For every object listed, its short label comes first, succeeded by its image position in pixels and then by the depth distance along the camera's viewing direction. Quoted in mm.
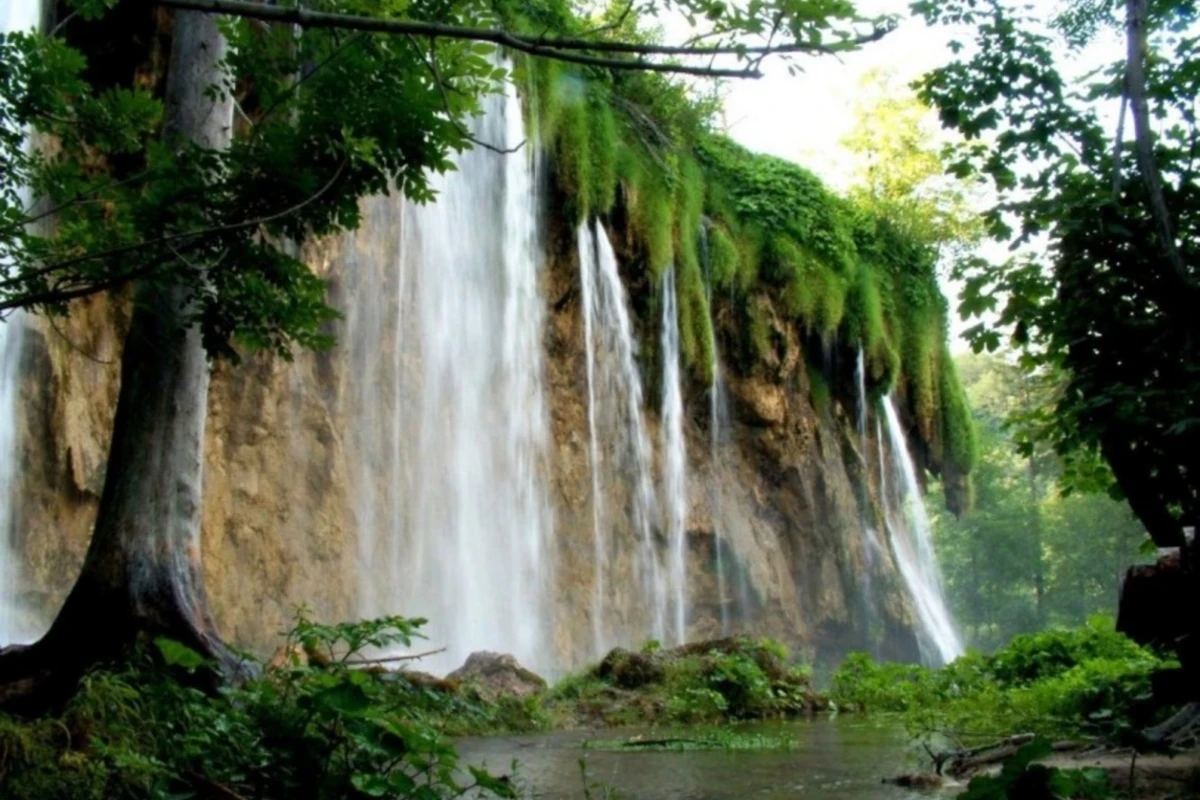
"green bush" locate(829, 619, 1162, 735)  6078
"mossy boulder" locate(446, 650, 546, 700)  9633
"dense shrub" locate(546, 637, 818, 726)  9266
